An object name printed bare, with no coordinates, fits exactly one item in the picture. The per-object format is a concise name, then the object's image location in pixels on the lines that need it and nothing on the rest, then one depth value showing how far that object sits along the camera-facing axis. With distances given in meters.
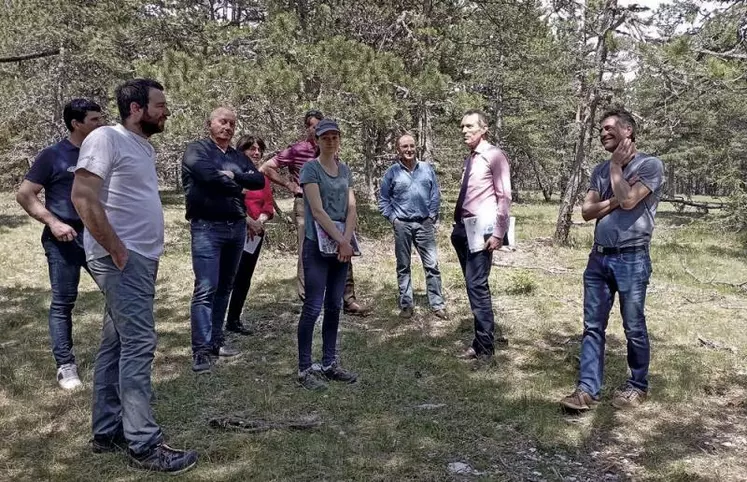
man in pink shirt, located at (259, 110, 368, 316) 5.31
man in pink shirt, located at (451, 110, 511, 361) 4.41
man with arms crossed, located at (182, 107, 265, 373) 4.00
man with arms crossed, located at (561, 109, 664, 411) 3.50
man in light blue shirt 5.85
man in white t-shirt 2.57
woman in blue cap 3.84
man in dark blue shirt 3.64
